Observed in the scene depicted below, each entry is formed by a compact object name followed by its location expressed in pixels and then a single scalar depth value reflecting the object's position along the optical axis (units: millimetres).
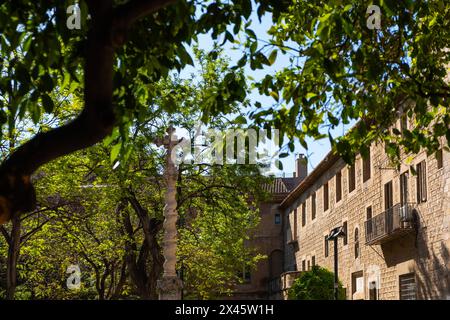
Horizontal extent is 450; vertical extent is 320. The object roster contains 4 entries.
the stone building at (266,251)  62406
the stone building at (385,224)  24797
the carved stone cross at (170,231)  17797
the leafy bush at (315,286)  35156
